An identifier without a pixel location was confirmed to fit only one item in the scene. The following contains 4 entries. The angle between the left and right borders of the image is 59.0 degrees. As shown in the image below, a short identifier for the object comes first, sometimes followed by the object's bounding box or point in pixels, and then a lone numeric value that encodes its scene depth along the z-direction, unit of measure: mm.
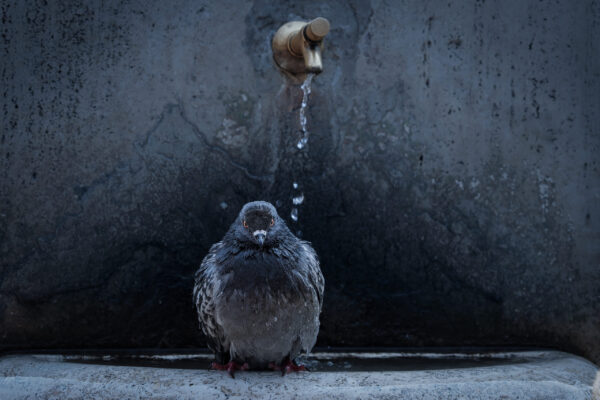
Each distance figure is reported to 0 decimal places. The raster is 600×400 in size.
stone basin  1828
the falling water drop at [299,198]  2979
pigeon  2227
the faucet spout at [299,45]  2501
